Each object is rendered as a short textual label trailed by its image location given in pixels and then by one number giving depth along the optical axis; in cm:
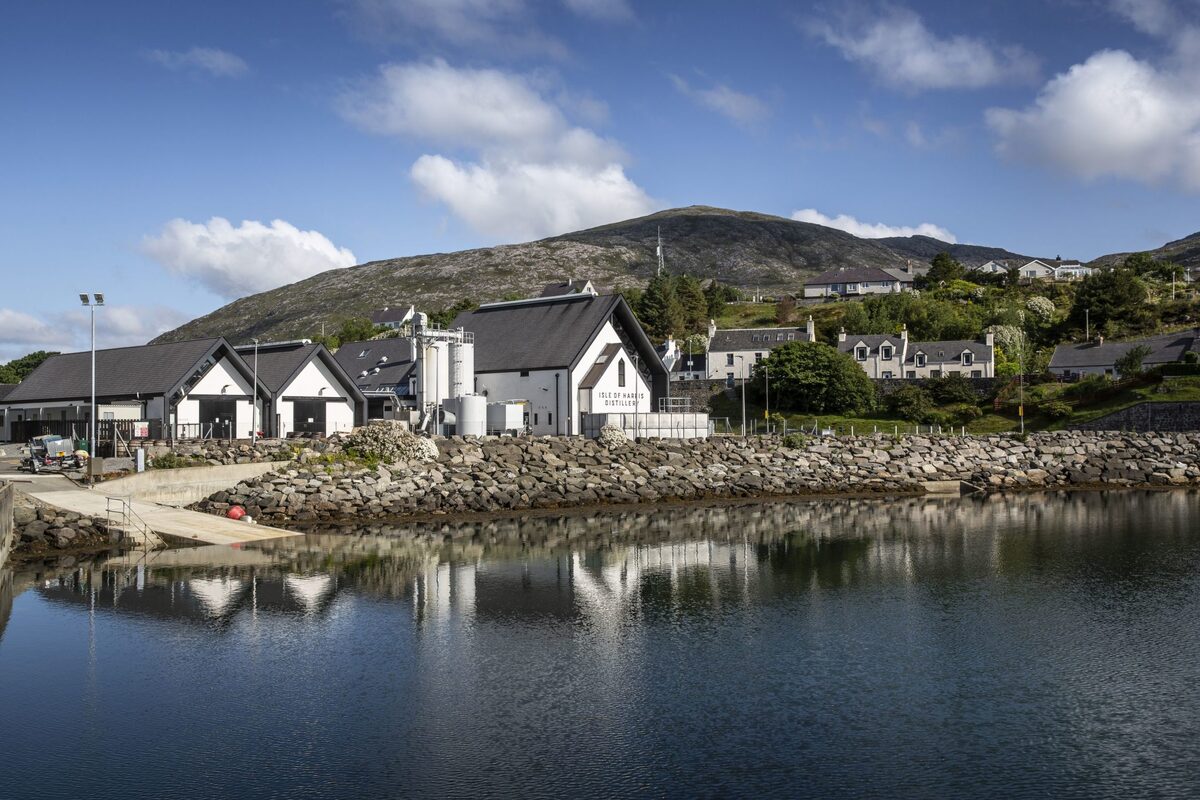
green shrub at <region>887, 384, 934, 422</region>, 6962
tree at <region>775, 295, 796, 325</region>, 12709
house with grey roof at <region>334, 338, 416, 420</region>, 5809
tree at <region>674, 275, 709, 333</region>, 12618
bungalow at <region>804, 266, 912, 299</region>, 14800
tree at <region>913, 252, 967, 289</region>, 14162
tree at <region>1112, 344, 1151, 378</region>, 7550
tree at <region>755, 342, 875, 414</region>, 7194
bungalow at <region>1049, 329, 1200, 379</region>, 7950
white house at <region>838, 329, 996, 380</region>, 9125
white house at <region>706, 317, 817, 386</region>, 10012
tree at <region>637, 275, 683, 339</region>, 11950
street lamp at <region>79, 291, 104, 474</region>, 3766
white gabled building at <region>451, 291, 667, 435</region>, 5538
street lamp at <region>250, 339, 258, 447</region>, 4741
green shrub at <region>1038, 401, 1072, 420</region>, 6669
